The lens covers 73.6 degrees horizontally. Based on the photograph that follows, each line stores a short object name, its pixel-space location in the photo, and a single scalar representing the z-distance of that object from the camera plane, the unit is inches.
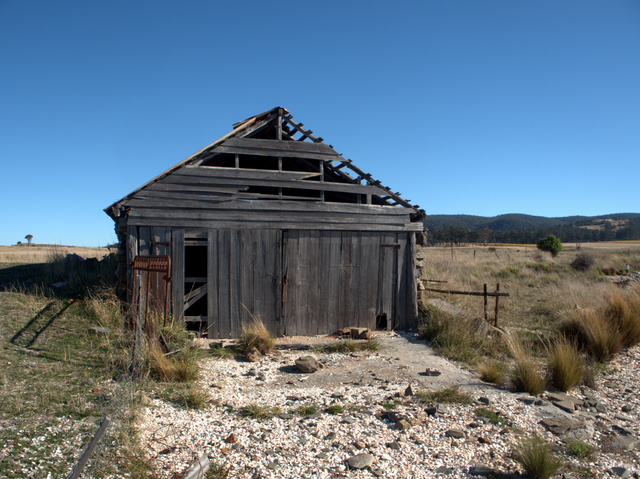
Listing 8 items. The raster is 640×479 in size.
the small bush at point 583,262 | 912.3
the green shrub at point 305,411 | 199.9
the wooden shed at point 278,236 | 327.6
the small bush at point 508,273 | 789.1
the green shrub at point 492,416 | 196.2
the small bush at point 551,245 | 1275.8
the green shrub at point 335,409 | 202.1
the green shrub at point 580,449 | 171.0
